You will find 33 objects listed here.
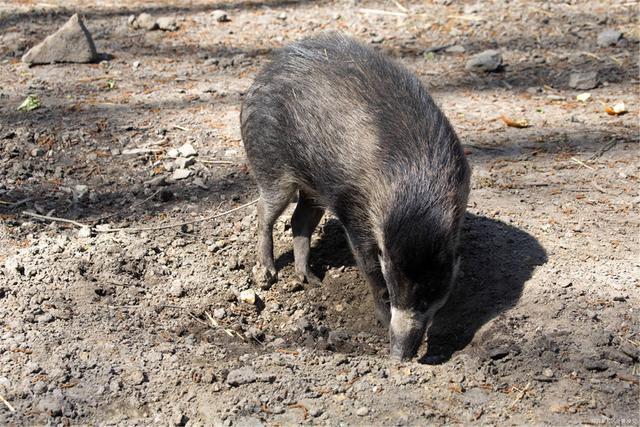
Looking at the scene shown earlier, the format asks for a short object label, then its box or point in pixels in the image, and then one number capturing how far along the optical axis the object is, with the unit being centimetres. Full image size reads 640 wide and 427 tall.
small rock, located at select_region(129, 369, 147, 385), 431
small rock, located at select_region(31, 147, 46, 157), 649
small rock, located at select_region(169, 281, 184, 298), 523
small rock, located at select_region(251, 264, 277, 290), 554
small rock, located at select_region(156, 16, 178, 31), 889
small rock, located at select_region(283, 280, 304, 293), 560
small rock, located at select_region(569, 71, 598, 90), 770
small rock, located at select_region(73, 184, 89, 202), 606
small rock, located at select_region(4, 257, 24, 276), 505
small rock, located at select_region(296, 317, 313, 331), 514
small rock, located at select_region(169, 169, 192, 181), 637
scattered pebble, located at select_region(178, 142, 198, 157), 663
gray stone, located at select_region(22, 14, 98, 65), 789
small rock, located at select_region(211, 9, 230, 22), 911
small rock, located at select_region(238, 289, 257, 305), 537
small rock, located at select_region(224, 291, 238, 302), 535
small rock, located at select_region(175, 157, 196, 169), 648
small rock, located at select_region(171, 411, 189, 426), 402
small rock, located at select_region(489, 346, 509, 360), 452
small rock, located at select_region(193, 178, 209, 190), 632
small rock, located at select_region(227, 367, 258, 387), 431
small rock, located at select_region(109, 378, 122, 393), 425
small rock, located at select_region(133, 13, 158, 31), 888
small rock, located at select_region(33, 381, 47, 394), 420
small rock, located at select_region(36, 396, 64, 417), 409
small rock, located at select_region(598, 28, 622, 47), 834
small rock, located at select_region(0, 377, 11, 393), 421
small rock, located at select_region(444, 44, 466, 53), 848
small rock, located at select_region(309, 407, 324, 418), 408
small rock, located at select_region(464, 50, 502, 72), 807
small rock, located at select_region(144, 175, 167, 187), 629
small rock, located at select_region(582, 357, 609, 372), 428
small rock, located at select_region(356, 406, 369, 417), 409
